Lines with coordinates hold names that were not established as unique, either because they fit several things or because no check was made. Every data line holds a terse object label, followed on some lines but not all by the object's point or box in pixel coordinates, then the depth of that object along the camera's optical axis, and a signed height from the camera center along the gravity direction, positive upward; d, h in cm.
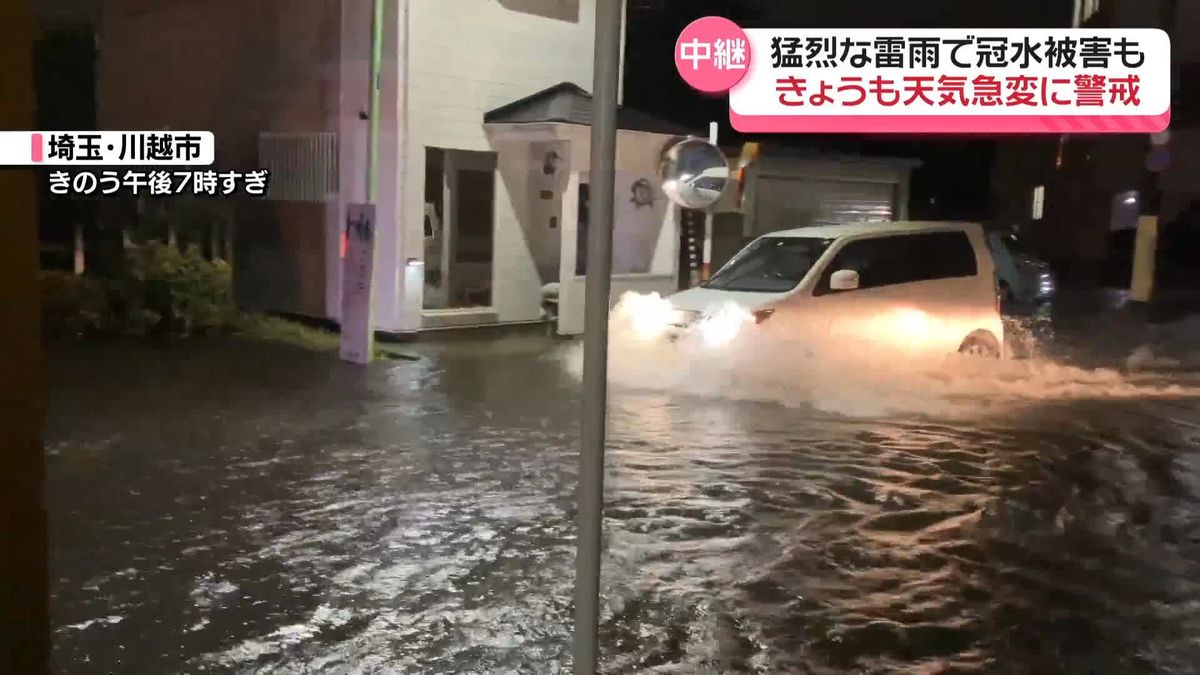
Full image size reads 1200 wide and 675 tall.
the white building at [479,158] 1200 +79
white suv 1003 -52
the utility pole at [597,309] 275 -22
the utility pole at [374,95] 1064 +124
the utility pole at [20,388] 273 -46
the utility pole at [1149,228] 1955 +27
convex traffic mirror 1430 +73
